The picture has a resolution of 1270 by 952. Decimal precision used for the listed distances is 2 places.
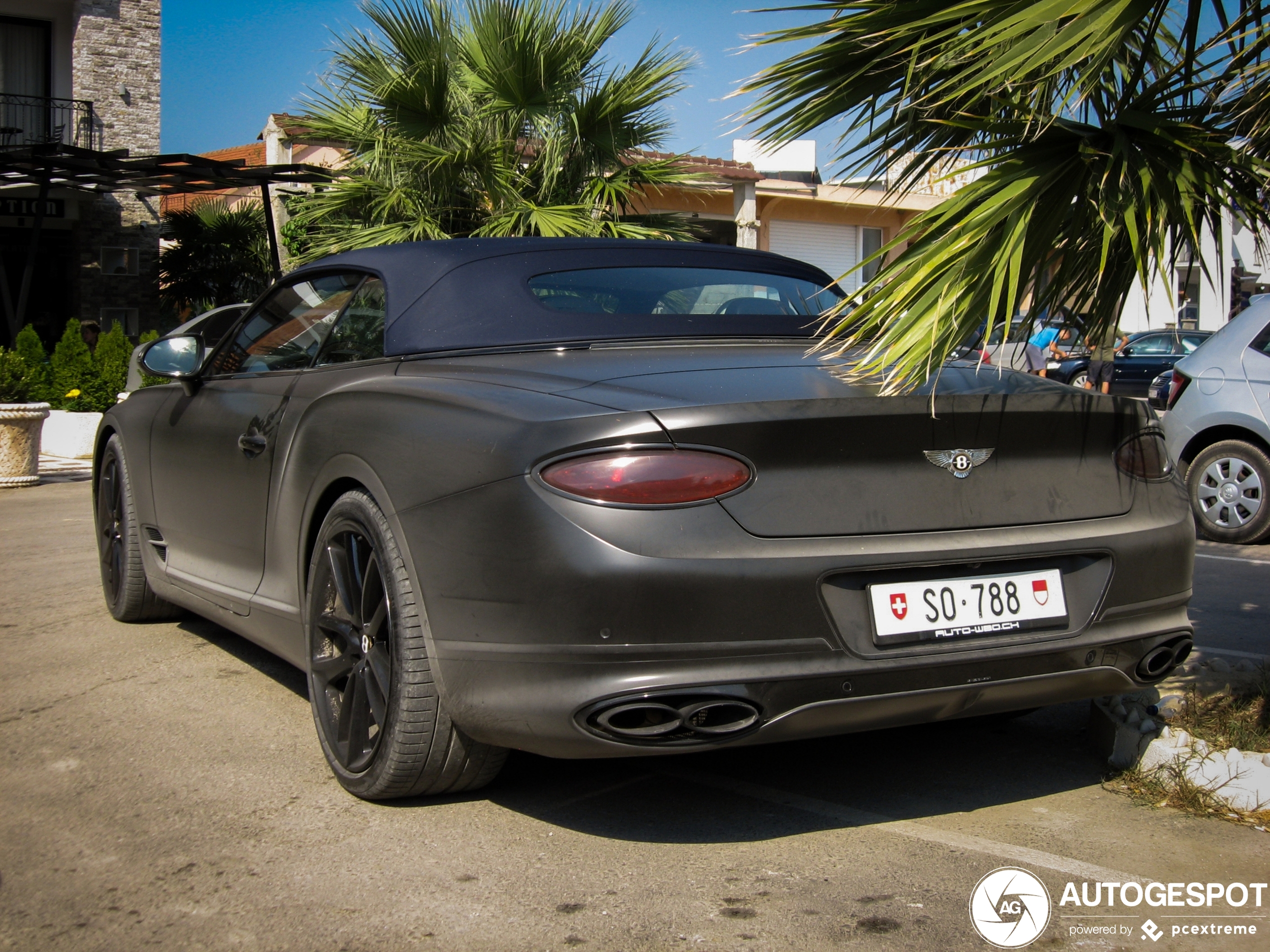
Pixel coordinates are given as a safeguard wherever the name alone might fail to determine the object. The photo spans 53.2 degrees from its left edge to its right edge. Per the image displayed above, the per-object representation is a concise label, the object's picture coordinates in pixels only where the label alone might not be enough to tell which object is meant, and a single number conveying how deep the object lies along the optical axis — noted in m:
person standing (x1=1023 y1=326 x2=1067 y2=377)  16.97
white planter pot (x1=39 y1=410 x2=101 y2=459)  13.90
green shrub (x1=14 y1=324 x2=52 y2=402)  14.33
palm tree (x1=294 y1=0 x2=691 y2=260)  10.98
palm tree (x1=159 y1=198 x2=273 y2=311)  21.95
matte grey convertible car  2.60
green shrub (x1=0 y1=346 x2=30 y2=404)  11.18
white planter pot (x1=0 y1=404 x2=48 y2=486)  10.85
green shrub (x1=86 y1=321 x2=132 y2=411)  14.61
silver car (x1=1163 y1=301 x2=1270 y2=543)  8.10
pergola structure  16.69
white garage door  27.75
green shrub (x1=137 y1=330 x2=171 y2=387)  10.34
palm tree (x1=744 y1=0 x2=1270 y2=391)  2.76
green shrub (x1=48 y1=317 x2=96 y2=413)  14.48
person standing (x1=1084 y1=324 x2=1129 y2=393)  15.91
